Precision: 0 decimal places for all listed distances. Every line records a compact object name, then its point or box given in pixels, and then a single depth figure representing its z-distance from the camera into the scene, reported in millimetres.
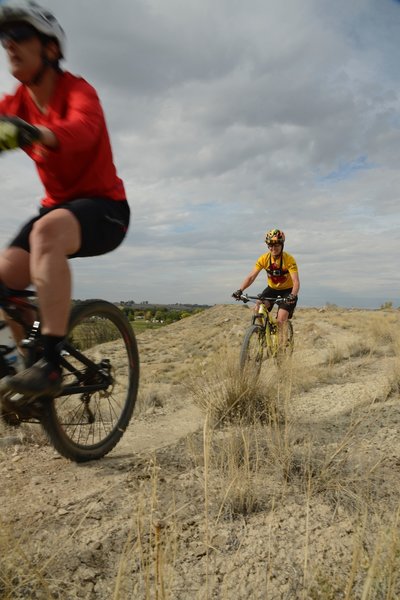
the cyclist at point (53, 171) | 2146
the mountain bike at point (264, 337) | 6480
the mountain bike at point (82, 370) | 2393
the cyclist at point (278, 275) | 7896
